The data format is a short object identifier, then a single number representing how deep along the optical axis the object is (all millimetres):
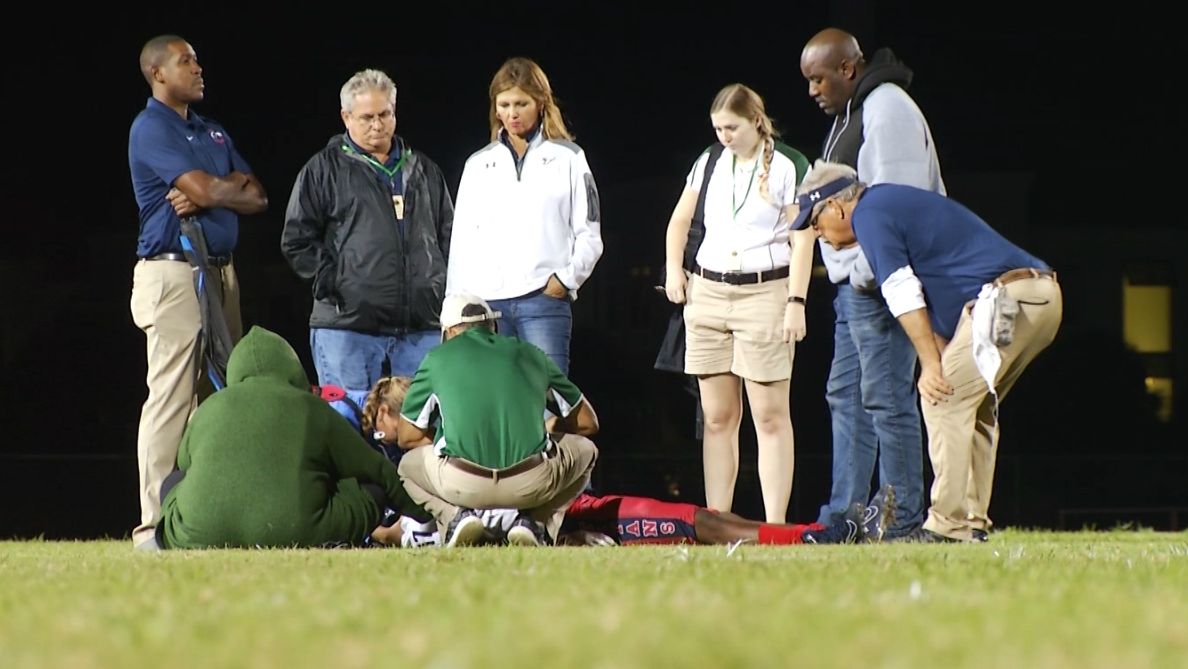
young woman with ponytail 14867
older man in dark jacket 15469
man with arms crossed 14461
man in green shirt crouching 13227
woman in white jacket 15281
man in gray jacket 14141
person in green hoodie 12633
